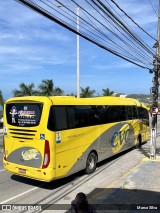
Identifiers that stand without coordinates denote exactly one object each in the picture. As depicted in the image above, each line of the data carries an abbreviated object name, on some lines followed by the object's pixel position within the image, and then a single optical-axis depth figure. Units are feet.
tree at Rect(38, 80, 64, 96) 60.37
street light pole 44.02
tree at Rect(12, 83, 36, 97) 59.66
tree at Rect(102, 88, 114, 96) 88.13
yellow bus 16.86
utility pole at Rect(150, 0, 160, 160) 25.46
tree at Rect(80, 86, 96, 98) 74.99
